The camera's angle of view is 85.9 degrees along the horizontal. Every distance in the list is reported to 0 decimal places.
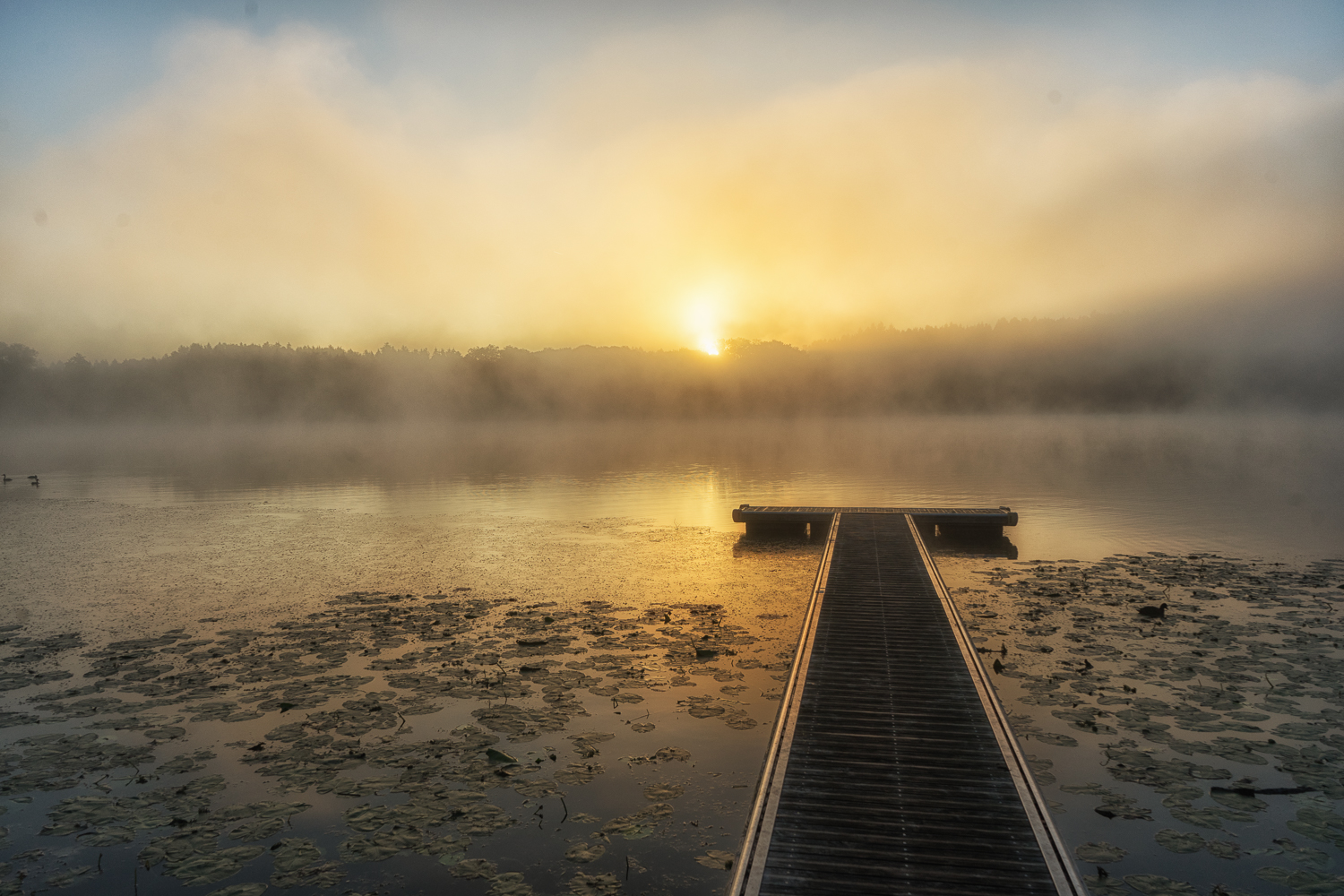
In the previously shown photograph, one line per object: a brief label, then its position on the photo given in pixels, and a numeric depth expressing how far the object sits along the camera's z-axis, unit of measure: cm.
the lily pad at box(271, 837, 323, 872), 977
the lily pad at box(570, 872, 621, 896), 923
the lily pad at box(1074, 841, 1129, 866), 968
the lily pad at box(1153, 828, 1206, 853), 976
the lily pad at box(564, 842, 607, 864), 990
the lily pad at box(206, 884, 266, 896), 917
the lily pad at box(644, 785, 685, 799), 1146
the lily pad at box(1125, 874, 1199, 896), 897
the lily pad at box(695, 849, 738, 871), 974
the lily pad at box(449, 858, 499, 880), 959
